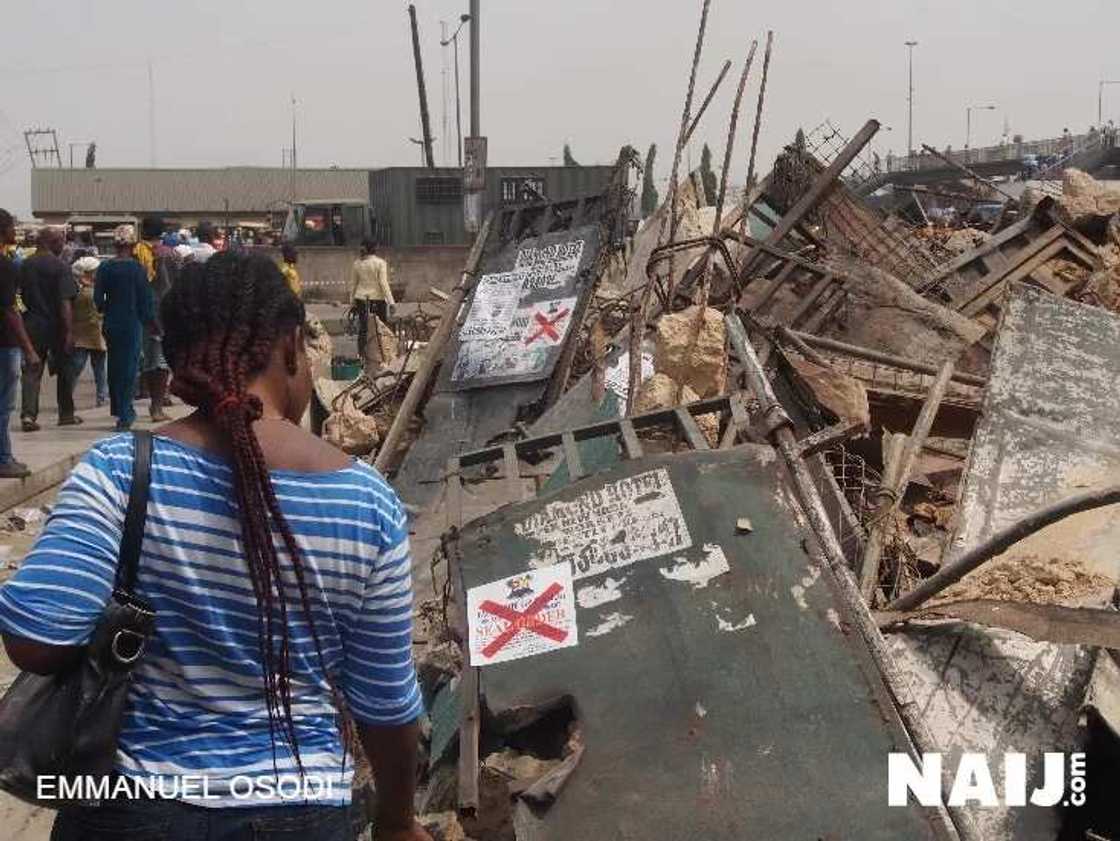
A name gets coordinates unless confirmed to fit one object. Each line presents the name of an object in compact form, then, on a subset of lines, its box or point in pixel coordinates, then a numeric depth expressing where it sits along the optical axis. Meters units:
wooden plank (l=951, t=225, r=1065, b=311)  8.34
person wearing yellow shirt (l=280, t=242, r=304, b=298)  11.79
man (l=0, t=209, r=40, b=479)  7.13
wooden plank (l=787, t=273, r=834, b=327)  7.51
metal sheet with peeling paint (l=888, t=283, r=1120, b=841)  3.33
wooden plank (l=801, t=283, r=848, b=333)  7.48
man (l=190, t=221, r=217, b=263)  11.86
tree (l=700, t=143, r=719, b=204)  20.10
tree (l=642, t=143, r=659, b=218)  27.22
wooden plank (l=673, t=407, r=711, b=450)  3.85
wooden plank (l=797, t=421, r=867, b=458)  3.85
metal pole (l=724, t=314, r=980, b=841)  2.97
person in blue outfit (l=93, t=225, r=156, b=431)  8.61
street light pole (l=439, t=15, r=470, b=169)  19.38
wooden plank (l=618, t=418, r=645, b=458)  3.77
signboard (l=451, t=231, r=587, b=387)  7.61
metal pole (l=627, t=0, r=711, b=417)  5.38
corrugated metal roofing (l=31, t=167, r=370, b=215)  49.88
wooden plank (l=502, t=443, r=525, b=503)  3.87
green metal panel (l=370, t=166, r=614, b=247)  27.19
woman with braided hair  1.70
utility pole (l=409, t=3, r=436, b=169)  28.28
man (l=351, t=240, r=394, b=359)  13.58
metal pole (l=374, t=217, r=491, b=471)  7.38
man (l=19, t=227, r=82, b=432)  8.51
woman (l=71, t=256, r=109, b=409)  9.63
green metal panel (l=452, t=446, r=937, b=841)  2.87
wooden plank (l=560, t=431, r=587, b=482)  3.78
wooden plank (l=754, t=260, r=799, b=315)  7.61
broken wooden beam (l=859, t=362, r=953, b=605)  4.25
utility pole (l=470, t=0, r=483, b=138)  18.64
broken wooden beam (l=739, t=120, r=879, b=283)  8.61
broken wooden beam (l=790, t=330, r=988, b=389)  5.94
